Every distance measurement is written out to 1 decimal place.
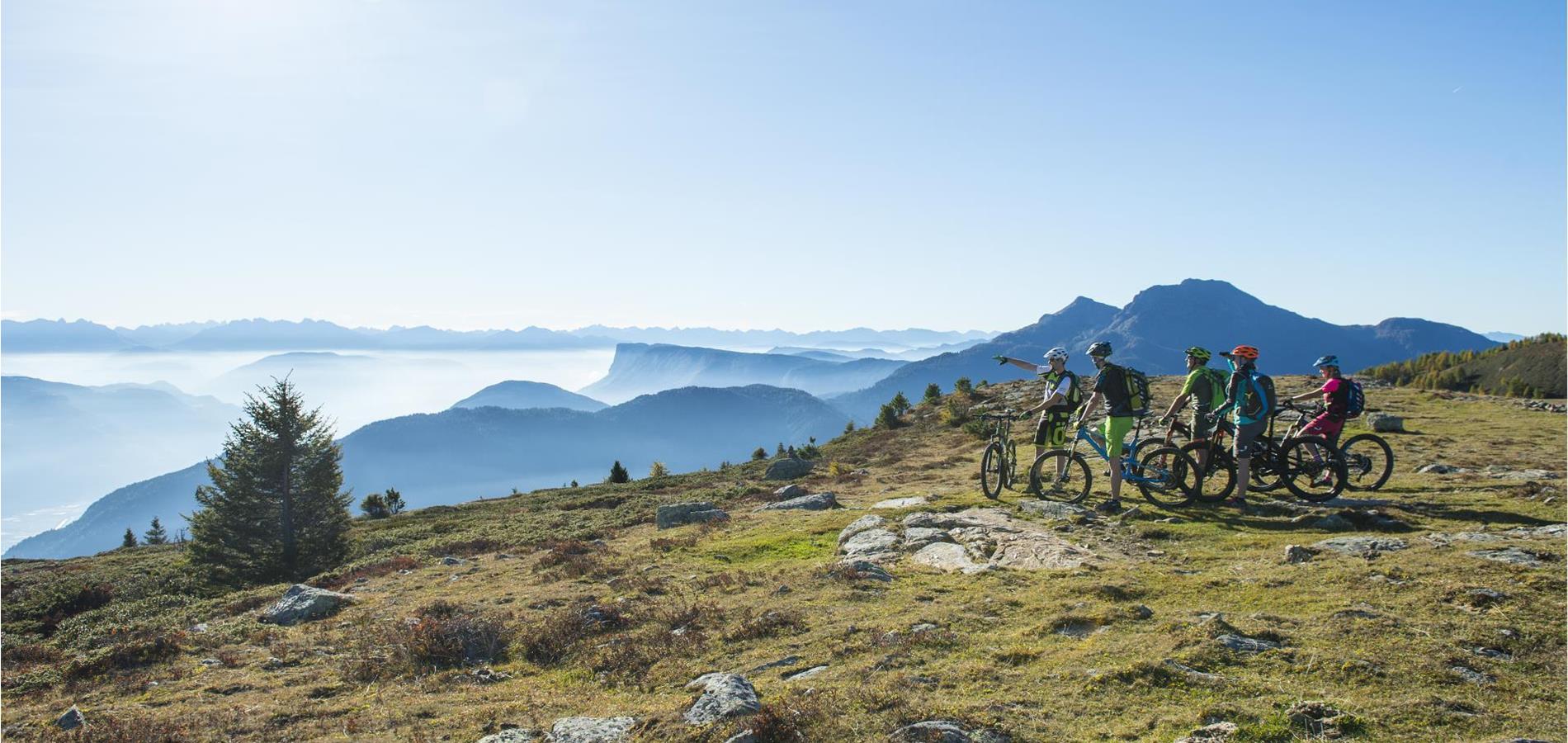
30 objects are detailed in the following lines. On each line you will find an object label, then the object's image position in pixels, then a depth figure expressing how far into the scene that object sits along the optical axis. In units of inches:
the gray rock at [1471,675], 217.6
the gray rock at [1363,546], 373.1
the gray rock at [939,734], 199.6
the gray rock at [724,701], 231.8
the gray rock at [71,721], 314.0
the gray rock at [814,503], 764.6
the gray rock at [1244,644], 251.0
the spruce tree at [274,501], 792.9
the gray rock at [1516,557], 324.3
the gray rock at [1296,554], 369.1
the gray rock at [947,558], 431.8
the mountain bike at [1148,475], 528.7
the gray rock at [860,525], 550.9
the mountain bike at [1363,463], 538.9
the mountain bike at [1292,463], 520.4
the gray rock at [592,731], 231.9
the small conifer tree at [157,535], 1612.1
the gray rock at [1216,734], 189.9
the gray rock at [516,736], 247.9
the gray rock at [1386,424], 952.9
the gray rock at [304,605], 501.0
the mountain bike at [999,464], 634.2
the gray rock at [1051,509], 528.4
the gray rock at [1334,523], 440.5
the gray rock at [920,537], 495.2
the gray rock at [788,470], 1171.9
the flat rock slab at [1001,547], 424.8
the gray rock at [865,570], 422.9
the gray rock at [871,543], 497.0
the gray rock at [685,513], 800.3
